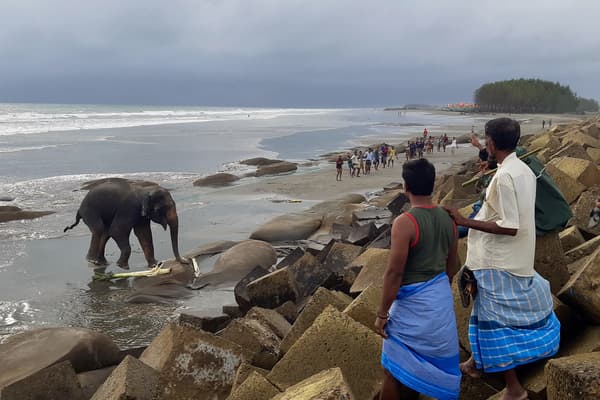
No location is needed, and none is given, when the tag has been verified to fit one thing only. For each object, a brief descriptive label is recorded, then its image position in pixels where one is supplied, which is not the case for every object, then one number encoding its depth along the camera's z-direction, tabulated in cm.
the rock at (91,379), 446
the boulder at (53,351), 479
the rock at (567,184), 693
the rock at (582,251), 470
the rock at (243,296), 640
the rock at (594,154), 1004
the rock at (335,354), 353
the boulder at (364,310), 418
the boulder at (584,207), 602
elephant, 983
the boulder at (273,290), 632
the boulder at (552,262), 391
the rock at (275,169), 2409
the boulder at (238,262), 888
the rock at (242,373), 367
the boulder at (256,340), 441
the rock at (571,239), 523
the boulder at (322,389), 261
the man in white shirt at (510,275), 307
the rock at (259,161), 2722
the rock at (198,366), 386
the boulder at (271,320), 487
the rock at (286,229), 1175
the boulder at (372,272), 548
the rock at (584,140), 1152
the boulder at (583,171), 723
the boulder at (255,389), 330
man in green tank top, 294
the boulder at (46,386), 413
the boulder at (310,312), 416
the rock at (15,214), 1430
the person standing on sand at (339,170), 2192
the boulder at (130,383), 372
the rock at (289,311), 558
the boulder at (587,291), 347
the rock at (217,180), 2069
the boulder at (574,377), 231
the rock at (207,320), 596
